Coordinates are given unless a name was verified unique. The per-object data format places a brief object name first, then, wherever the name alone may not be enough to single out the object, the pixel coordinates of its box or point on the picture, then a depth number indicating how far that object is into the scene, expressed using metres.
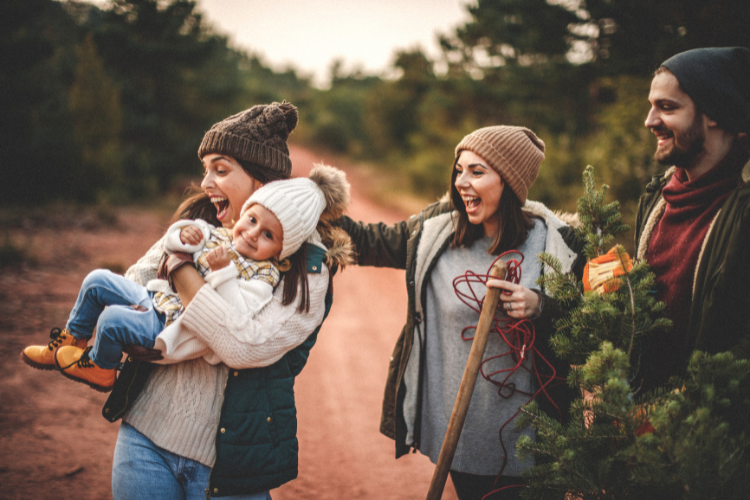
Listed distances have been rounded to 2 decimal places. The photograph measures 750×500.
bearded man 1.70
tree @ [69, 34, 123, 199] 13.85
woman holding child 1.75
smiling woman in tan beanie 2.28
